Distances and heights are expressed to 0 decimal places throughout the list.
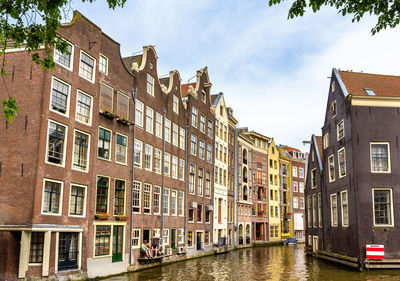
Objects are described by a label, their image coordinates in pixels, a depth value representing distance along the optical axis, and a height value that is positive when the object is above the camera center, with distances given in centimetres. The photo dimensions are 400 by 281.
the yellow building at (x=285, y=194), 7659 +315
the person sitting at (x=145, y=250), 2854 -279
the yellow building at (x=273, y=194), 7250 +303
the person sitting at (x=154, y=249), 2999 -284
